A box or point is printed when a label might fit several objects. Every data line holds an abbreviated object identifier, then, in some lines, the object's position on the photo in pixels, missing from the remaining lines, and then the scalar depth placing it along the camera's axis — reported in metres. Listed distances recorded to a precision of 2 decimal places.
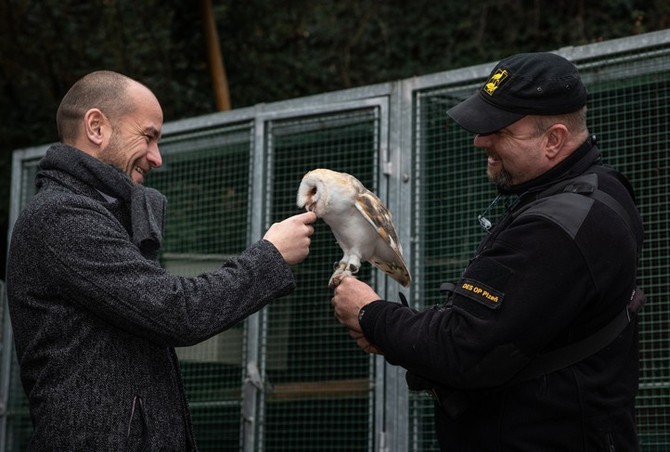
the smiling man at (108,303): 2.85
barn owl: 3.18
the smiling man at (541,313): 2.71
